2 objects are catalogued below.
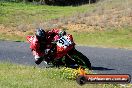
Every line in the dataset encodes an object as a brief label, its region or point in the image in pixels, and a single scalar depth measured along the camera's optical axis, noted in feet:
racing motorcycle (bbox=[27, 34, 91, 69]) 41.83
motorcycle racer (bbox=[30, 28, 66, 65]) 41.96
